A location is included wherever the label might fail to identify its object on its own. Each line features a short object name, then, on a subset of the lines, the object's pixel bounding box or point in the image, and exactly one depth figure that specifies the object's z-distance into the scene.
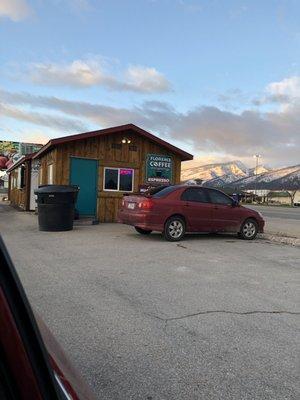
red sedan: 12.96
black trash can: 14.95
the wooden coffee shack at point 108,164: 18.58
